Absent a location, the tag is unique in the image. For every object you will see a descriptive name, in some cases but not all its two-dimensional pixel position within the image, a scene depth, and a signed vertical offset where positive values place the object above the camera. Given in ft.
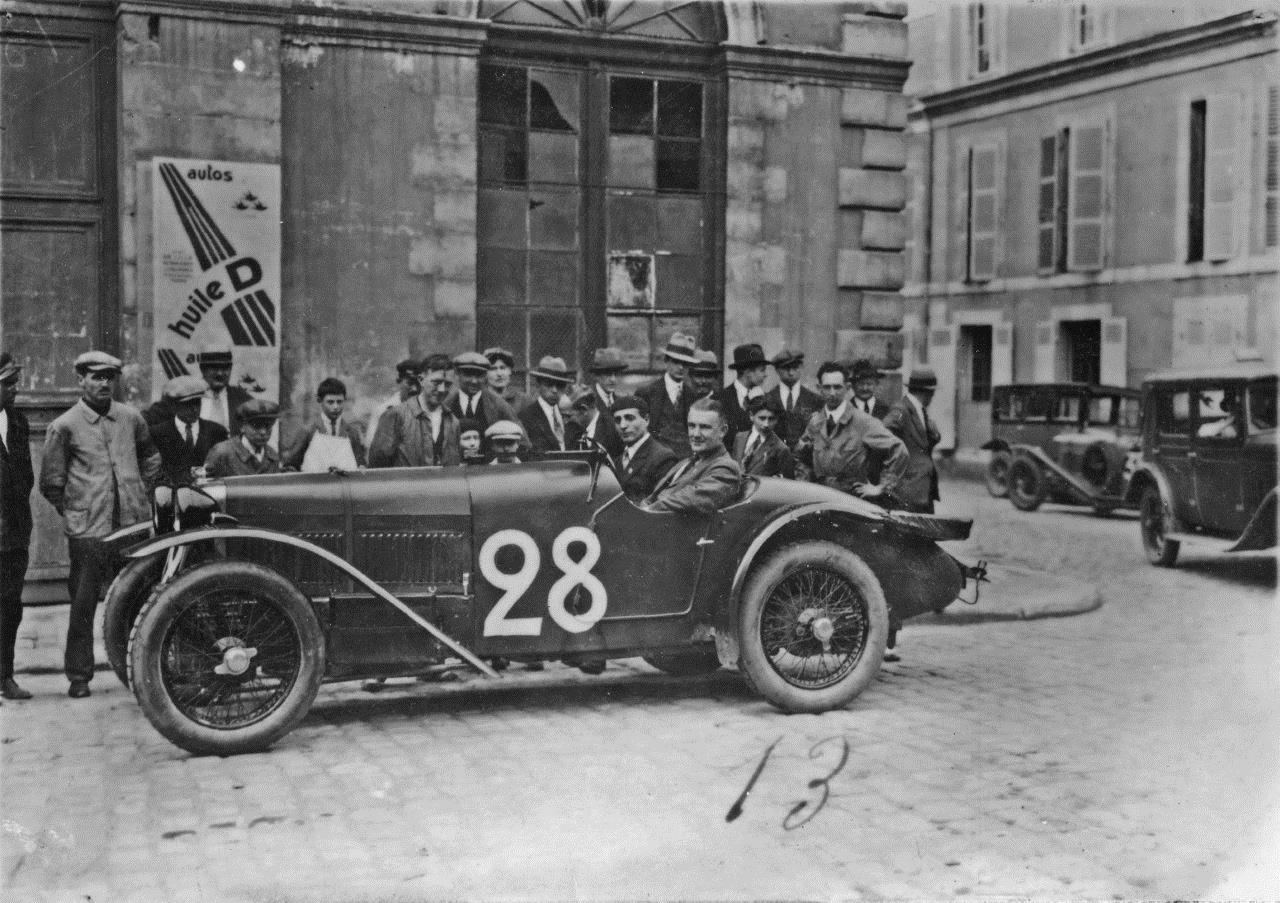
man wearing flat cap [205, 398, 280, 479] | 23.45 -0.93
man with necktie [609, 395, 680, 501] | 23.15 -0.90
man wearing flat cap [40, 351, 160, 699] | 23.20 -1.60
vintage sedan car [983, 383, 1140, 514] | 58.54 -1.77
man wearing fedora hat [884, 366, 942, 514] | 29.37 -0.78
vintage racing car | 18.92 -2.83
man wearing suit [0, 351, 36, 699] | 22.89 -2.14
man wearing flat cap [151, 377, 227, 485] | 25.70 -0.81
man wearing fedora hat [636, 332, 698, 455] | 29.63 -0.01
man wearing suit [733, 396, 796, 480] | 27.02 -1.02
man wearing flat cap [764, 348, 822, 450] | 30.96 +0.04
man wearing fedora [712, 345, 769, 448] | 30.83 +0.27
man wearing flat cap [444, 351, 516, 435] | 29.43 -0.04
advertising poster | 31.83 +2.99
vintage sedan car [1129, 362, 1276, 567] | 37.32 -1.62
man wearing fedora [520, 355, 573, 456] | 30.27 -0.30
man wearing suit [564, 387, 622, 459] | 28.35 -0.56
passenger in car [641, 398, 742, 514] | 21.52 -1.22
